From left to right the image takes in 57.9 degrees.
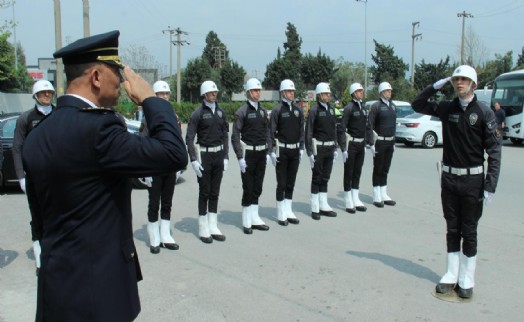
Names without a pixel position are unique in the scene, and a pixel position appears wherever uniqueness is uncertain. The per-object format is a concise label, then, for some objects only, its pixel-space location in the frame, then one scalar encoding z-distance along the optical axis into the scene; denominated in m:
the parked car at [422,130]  19.50
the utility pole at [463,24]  43.13
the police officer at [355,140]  8.89
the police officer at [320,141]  8.23
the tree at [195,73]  60.28
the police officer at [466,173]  4.79
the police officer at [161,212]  6.35
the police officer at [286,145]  7.75
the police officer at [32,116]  5.84
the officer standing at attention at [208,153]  6.84
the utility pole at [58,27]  17.75
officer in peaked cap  1.89
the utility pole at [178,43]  42.58
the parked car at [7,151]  9.92
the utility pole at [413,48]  45.20
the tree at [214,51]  80.31
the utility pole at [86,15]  19.28
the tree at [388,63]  63.28
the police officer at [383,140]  9.23
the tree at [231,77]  65.12
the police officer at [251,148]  7.34
